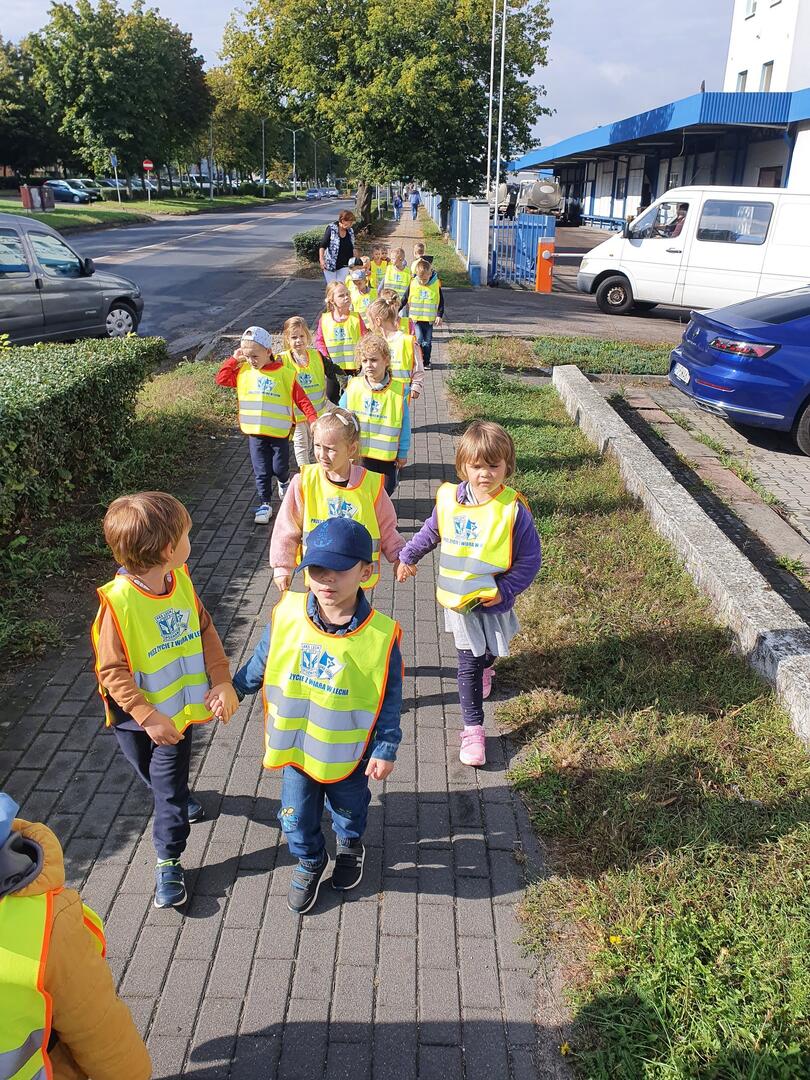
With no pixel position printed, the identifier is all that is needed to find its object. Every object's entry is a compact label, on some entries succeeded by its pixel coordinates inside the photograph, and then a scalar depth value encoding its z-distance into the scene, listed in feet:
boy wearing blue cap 8.56
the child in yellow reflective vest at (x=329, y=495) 12.74
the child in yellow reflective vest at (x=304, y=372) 20.74
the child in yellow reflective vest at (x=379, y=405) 17.47
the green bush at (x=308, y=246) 76.02
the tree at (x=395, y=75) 67.67
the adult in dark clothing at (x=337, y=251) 43.91
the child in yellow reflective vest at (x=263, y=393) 19.22
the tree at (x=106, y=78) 159.22
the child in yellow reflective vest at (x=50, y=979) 5.12
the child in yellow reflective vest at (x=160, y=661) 9.20
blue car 26.61
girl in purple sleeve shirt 12.12
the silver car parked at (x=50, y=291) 35.85
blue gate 64.95
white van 45.75
